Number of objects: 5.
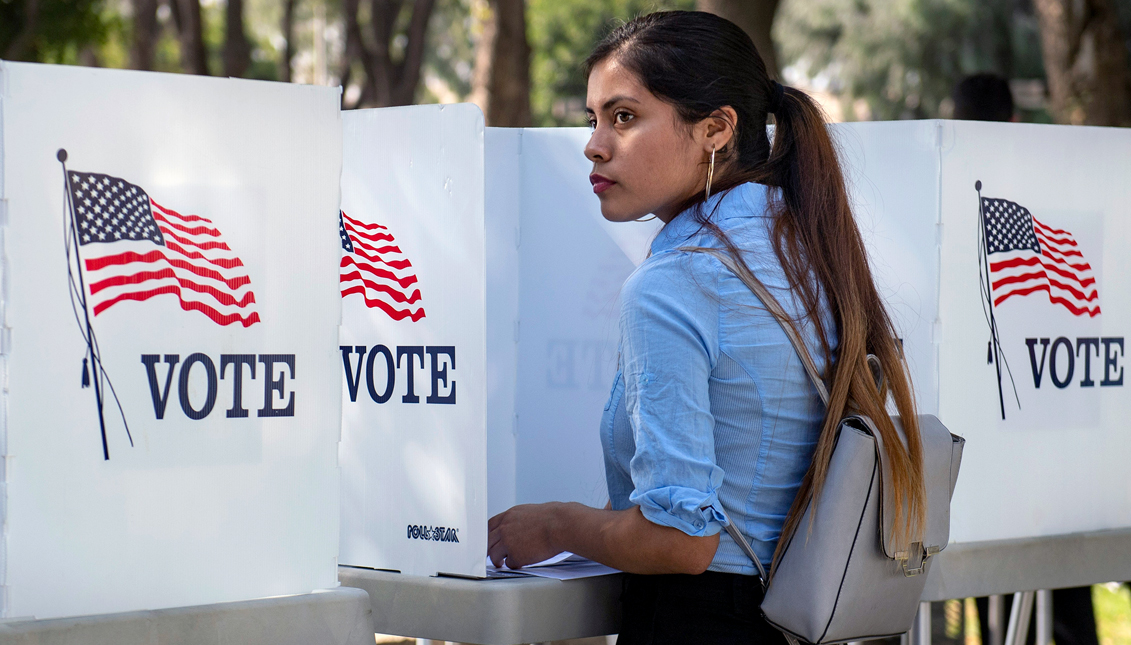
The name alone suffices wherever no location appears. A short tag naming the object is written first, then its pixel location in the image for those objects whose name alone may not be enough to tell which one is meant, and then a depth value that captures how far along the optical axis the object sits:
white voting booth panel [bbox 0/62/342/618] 3.07
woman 3.04
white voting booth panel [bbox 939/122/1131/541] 4.71
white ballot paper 3.93
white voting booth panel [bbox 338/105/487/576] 4.03
